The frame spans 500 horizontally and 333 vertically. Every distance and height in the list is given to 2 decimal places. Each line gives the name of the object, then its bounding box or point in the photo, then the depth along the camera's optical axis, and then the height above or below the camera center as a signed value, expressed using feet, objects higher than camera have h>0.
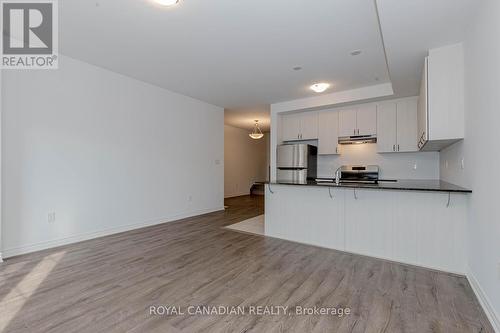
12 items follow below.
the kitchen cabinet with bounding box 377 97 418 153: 15.38 +2.63
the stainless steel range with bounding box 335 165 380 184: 17.22 -0.52
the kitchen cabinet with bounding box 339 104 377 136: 16.78 +3.23
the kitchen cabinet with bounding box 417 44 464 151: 8.81 +2.68
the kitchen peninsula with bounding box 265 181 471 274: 8.98 -2.37
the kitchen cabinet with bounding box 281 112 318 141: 19.31 +3.27
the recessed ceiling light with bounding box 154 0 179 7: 7.74 +5.27
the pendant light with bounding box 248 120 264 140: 26.63 +4.83
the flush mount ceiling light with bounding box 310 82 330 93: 15.29 +5.05
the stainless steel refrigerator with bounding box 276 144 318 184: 18.57 +0.32
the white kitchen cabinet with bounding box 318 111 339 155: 18.22 +2.55
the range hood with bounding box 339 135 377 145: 16.86 +1.92
